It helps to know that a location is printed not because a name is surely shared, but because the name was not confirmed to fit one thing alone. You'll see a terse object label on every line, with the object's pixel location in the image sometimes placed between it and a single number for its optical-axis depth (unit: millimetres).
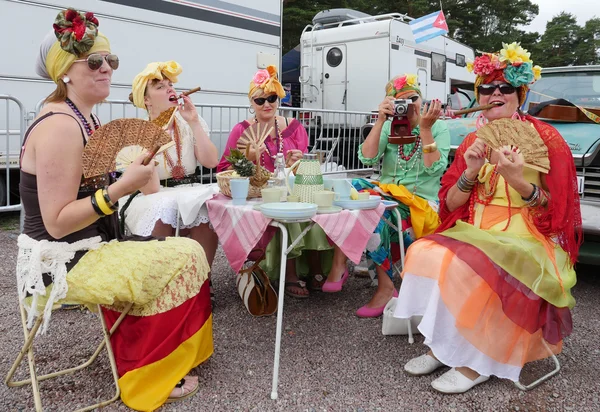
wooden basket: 2739
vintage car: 3375
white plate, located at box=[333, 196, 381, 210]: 2455
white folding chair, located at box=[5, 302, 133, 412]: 1936
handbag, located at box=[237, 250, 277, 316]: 3111
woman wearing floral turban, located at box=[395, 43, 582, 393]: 2100
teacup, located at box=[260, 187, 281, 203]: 2461
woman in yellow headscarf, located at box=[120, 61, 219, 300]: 2885
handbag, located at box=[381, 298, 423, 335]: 2787
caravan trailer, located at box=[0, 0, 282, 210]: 4895
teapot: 2498
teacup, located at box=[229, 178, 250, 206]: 2572
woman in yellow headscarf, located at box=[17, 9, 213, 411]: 1834
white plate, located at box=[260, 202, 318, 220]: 2182
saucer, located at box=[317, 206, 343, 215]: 2350
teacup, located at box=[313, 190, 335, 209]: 2393
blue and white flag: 9367
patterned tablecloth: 2342
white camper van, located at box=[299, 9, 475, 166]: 9227
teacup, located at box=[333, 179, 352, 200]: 2577
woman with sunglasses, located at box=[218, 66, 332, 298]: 3396
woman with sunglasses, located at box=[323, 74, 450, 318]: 3072
